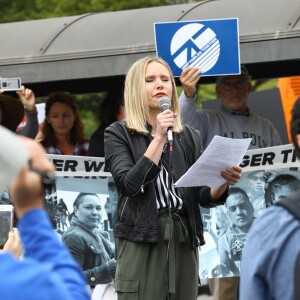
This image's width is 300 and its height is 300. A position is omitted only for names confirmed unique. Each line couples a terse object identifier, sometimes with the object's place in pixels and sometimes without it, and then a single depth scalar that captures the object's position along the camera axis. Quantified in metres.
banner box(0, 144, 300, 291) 9.48
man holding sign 9.92
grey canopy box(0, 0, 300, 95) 9.45
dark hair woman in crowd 10.99
